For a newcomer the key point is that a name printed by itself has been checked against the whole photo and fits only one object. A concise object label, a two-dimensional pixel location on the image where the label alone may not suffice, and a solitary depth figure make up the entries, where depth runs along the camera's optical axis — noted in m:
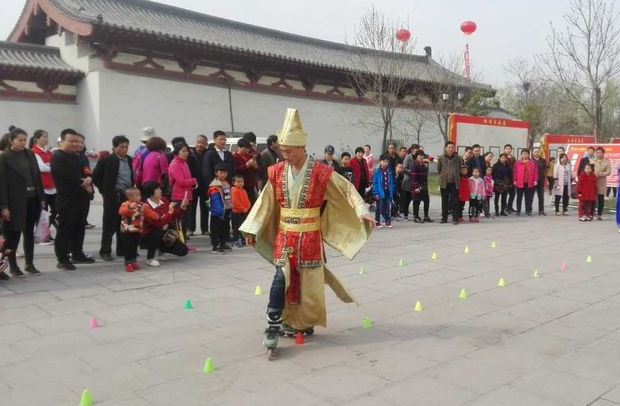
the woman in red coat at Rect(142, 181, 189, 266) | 7.22
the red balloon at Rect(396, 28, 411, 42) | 22.09
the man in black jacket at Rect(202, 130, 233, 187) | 8.55
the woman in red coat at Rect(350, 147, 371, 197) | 11.47
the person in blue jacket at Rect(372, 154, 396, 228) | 11.02
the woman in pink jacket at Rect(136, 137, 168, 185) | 7.77
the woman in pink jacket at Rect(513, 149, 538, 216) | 13.67
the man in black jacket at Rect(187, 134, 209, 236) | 8.89
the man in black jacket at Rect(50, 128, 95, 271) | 6.84
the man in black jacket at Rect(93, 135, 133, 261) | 7.41
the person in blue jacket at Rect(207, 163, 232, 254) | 8.08
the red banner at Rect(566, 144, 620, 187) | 16.75
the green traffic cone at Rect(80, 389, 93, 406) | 3.25
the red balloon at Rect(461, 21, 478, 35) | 25.03
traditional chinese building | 16.33
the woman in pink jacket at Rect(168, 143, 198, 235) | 7.98
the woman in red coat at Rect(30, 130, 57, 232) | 8.29
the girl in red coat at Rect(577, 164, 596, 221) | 12.63
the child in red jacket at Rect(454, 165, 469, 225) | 12.09
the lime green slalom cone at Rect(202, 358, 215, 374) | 3.78
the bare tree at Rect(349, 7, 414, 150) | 22.12
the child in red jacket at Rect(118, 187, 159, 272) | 6.93
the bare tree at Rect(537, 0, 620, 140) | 16.33
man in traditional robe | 4.31
